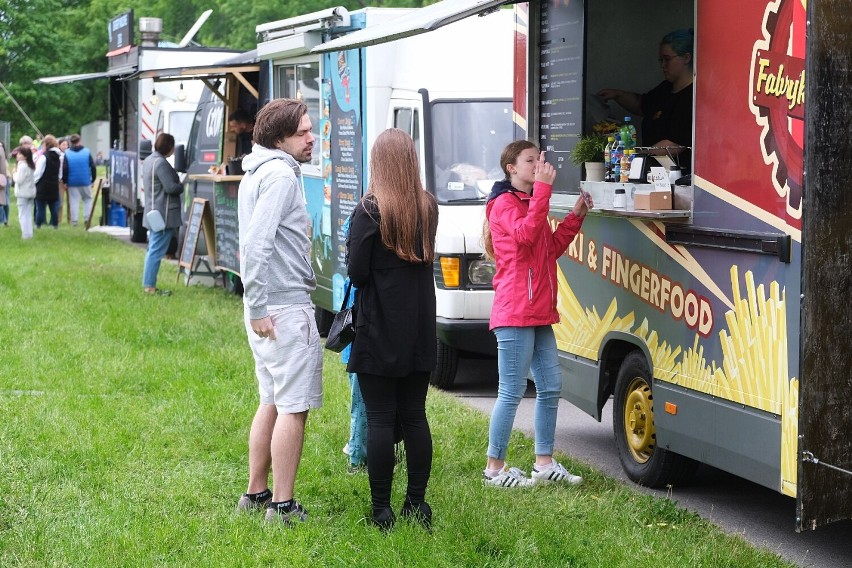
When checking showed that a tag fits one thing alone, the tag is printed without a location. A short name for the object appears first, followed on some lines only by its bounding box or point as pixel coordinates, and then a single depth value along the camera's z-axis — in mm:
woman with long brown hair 9587
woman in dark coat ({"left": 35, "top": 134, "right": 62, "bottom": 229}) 41424
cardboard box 10583
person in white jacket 38776
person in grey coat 25539
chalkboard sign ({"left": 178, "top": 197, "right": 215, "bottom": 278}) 26555
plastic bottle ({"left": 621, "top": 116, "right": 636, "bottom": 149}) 11573
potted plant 12034
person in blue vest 43697
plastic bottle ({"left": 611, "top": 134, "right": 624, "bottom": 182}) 11666
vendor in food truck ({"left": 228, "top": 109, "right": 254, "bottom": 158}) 25699
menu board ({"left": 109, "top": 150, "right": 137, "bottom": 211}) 39471
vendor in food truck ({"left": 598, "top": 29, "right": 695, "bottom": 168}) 11780
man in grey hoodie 9600
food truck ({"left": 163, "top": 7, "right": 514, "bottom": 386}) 16406
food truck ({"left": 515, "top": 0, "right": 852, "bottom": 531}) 8317
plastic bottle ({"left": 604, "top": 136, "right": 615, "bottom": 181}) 11874
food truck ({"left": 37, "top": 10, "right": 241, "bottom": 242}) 36476
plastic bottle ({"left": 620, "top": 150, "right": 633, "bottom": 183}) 11459
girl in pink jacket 11292
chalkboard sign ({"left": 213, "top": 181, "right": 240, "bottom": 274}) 24496
